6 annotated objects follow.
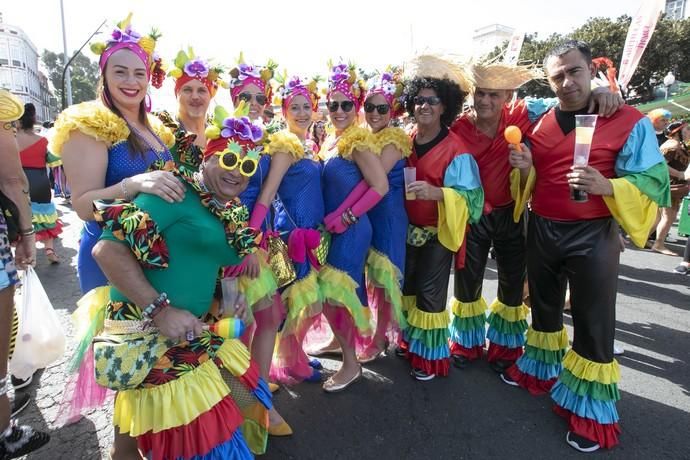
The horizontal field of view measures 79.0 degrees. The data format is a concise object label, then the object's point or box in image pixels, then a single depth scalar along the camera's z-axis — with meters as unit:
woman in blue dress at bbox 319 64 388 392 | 2.96
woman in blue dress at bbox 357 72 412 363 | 3.09
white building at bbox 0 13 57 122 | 62.72
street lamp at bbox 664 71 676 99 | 18.88
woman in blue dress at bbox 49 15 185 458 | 1.95
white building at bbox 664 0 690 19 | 49.23
